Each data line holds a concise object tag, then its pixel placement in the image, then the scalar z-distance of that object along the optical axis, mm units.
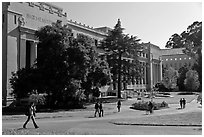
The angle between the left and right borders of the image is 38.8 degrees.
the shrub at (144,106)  33312
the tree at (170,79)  79106
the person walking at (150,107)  28703
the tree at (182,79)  83875
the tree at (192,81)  75581
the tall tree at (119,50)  51666
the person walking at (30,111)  16188
